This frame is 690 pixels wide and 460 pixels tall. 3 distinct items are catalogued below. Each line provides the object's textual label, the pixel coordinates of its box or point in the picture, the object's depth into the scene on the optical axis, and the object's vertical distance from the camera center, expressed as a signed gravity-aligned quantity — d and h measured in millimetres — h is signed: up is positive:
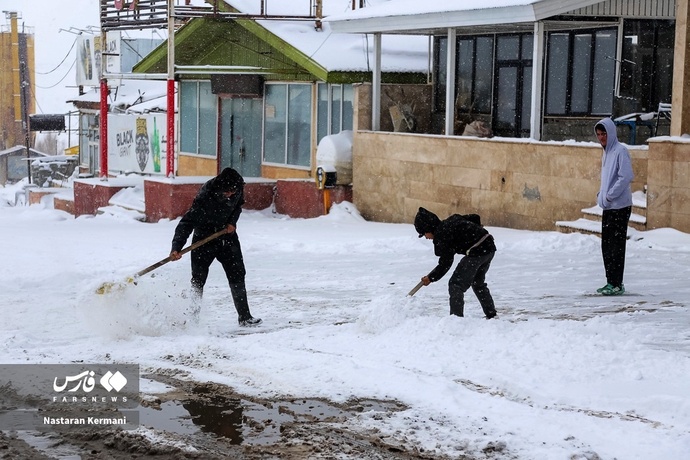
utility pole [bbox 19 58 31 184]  44297 +161
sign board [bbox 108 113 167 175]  34188 -1184
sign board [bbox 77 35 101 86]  32031 +1482
